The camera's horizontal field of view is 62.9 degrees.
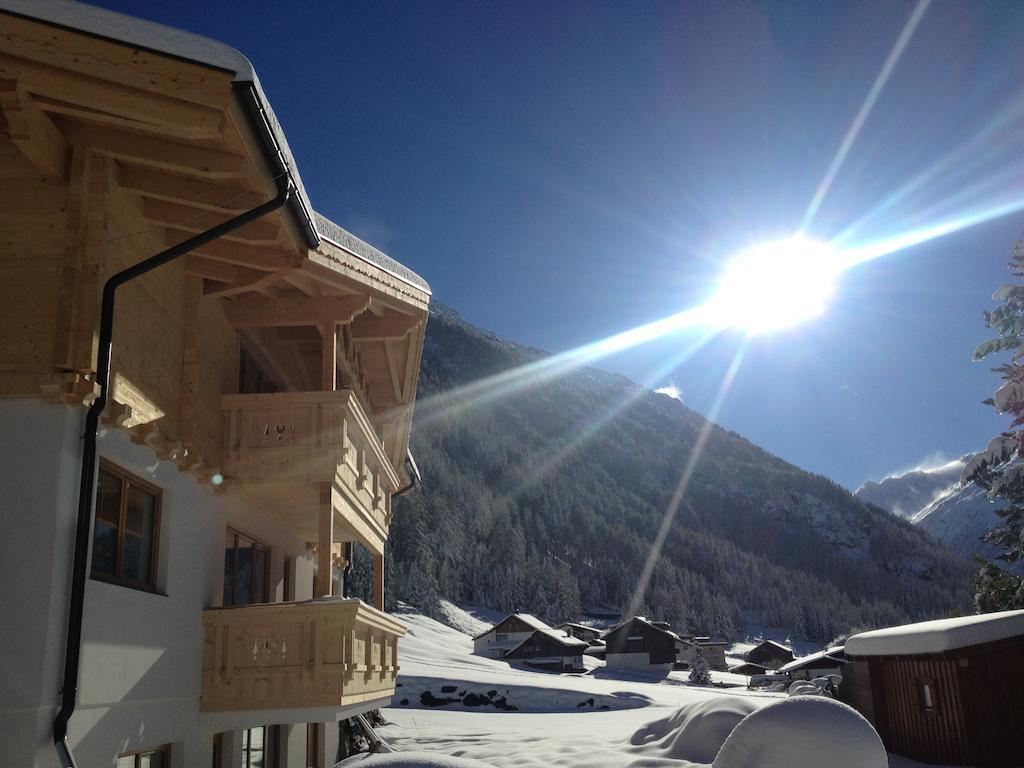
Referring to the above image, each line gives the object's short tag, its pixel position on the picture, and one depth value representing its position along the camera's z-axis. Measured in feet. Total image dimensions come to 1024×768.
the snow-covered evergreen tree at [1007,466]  73.51
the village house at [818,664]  193.88
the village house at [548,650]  250.57
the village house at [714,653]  311.06
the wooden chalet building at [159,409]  21.61
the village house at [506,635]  267.59
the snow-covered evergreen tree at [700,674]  213.05
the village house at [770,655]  301.22
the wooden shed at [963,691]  49.11
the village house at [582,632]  355.36
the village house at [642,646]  254.06
